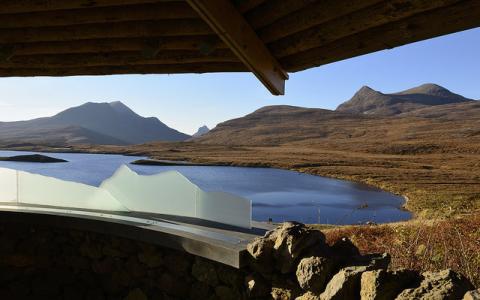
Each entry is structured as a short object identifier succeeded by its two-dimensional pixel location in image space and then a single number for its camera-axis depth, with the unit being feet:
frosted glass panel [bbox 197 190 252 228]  17.04
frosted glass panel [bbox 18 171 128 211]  20.58
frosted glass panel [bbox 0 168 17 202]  22.70
